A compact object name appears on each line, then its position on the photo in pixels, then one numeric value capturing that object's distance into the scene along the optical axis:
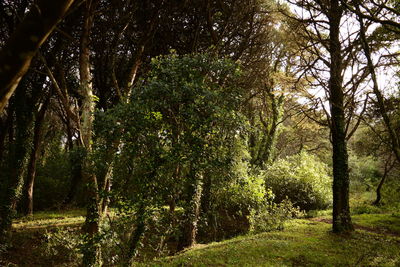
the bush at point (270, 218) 11.93
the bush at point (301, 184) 16.78
